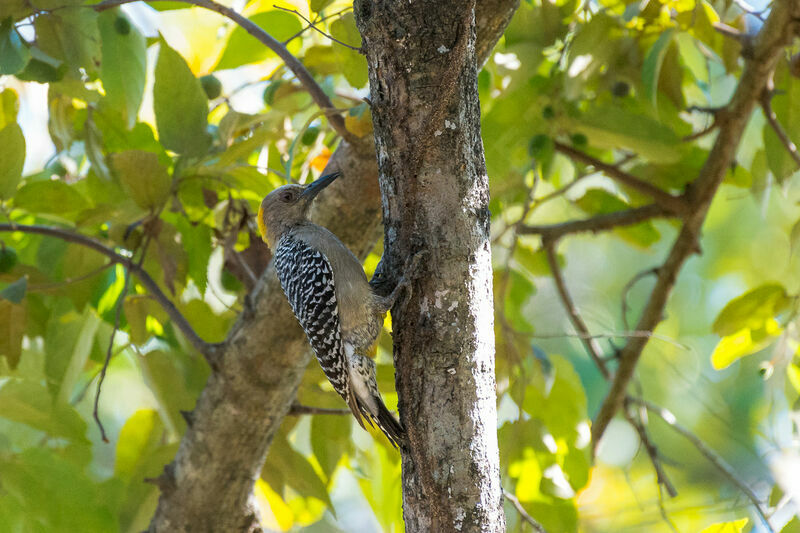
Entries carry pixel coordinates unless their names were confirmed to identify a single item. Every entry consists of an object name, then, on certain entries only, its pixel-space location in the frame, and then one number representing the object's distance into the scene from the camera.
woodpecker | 5.93
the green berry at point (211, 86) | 7.04
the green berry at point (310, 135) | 6.98
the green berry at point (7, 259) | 6.24
